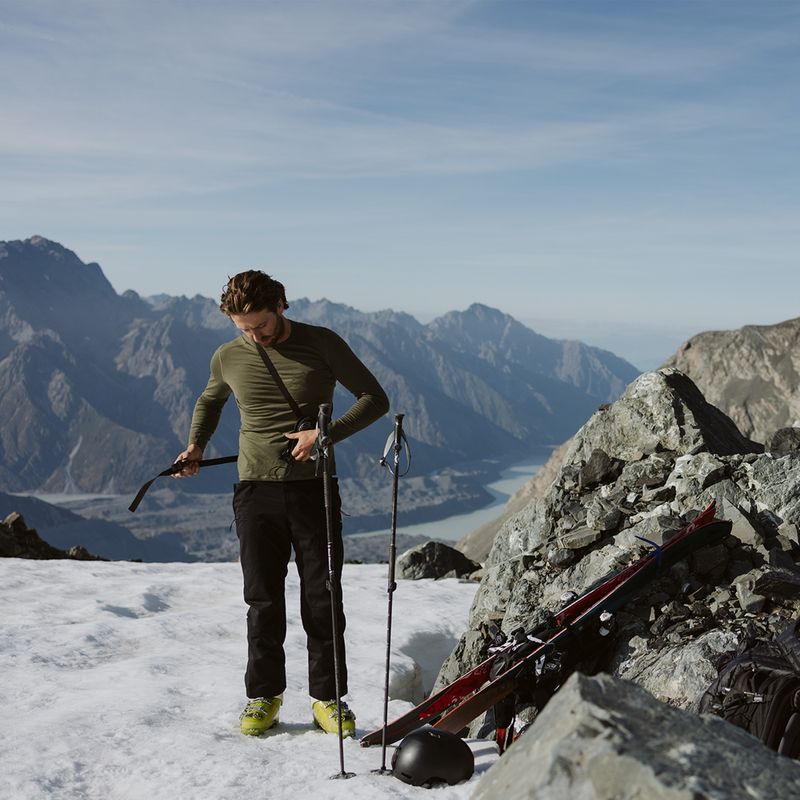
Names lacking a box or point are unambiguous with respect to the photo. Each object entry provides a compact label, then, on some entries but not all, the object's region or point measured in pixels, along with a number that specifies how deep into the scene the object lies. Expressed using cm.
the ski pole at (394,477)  634
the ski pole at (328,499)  656
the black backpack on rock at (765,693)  557
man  691
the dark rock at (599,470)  1109
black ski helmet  603
